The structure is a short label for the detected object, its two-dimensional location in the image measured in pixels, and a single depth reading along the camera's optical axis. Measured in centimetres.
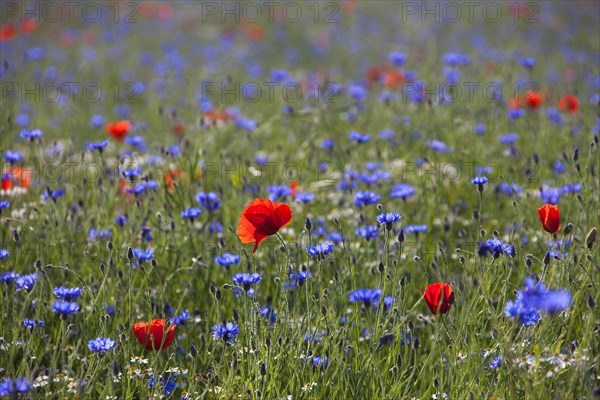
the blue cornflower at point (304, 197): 635
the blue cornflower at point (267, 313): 475
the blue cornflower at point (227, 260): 520
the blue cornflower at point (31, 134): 639
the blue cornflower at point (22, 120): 1000
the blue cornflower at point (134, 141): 749
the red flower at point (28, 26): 1216
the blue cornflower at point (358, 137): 723
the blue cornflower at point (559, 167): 761
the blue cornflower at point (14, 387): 324
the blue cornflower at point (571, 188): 594
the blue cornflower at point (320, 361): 404
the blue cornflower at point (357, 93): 1020
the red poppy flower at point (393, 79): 1116
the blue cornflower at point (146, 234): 576
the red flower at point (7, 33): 1202
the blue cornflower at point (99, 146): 625
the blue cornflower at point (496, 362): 400
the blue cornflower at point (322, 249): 447
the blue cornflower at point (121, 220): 599
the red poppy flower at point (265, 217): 422
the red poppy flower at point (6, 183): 615
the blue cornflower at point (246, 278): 434
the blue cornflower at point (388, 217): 452
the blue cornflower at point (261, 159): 849
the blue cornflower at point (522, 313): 367
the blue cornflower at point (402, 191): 627
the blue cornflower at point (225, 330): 427
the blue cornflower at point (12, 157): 647
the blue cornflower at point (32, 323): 442
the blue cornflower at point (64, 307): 421
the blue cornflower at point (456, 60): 1038
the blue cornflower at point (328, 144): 785
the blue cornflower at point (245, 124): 911
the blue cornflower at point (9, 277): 476
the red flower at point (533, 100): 845
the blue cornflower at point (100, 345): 394
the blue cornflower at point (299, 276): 429
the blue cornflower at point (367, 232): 553
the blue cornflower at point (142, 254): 508
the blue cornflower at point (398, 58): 1085
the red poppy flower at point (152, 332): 410
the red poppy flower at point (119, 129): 791
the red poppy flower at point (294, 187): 648
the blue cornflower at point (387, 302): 485
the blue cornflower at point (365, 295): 435
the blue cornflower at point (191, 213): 571
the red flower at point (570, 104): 840
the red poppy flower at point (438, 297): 396
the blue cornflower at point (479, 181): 505
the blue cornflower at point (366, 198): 587
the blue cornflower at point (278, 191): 629
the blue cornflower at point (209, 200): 618
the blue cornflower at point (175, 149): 735
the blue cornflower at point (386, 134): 862
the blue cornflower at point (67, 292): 440
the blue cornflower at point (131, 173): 590
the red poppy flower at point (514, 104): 902
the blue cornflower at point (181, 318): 474
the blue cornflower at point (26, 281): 480
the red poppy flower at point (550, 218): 416
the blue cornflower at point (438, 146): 798
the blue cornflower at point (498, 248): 425
